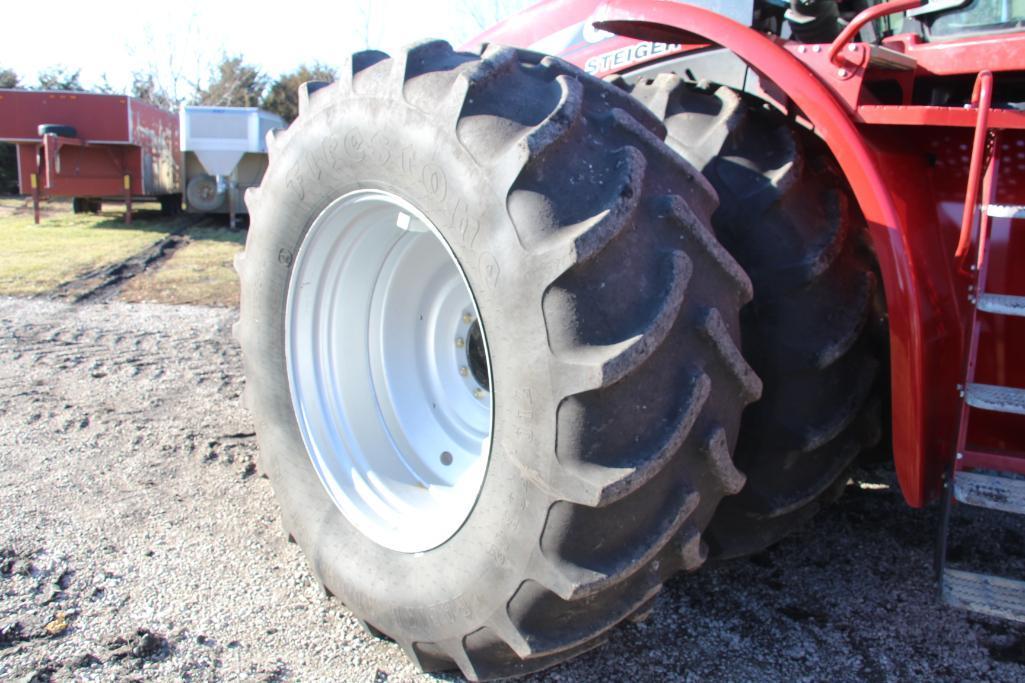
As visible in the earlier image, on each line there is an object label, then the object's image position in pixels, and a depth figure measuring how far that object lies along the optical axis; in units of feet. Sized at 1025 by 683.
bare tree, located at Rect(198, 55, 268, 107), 104.81
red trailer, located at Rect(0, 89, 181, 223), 41.65
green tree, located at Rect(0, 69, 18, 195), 69.72
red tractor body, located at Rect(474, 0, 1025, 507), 5.74
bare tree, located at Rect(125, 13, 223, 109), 106.32
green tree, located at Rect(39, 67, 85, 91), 93.50
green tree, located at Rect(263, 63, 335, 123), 97.17
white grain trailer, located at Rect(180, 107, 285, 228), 42.34
